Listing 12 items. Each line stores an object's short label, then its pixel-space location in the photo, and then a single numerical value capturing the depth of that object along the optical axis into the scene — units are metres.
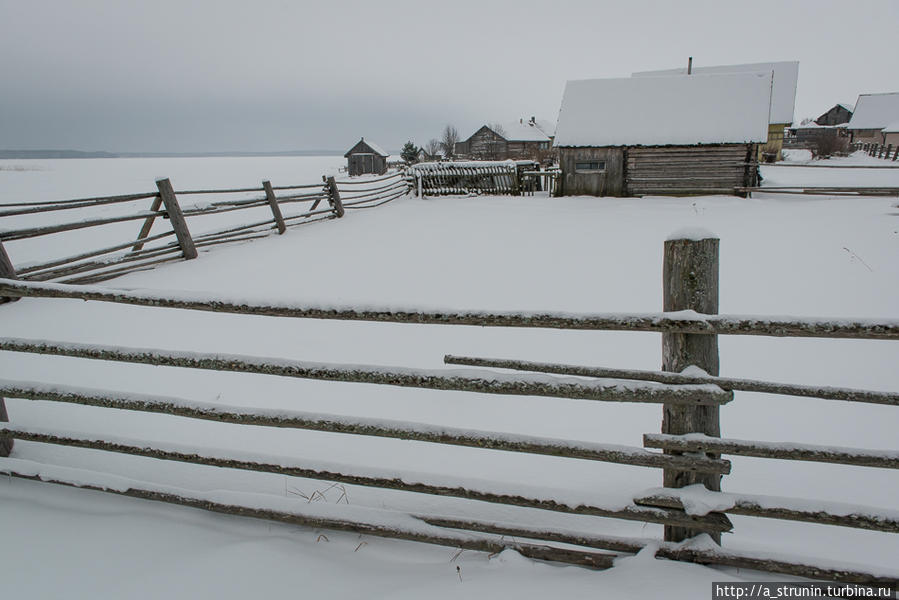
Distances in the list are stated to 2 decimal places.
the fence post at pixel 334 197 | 14.36
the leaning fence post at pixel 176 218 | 8.36
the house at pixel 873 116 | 47.12
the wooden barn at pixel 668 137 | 16.98
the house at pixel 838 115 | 61.38
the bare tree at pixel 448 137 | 77.50
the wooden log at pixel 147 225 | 8.41
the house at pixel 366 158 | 48.22
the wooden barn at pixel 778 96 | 32.31
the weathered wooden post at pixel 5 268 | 5.87
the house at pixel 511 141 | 50.94
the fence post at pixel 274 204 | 10.80
